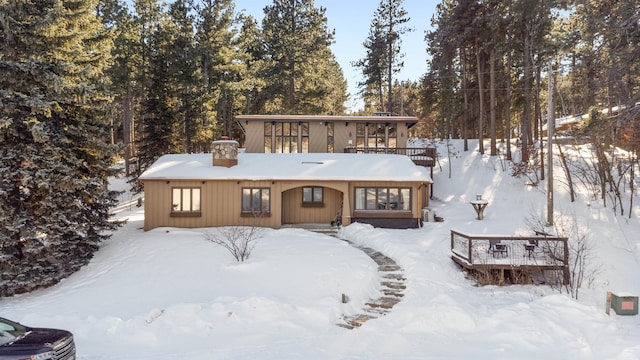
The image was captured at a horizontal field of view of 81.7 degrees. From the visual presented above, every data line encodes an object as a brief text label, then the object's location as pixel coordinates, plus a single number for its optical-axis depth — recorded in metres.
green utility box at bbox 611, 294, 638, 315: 8.35
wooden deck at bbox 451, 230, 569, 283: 11.37
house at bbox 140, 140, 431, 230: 17.62
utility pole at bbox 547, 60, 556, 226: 14.82
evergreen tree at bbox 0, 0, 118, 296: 11.34
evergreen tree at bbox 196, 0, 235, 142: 27.38
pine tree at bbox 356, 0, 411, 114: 32.53
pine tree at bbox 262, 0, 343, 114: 30.98
